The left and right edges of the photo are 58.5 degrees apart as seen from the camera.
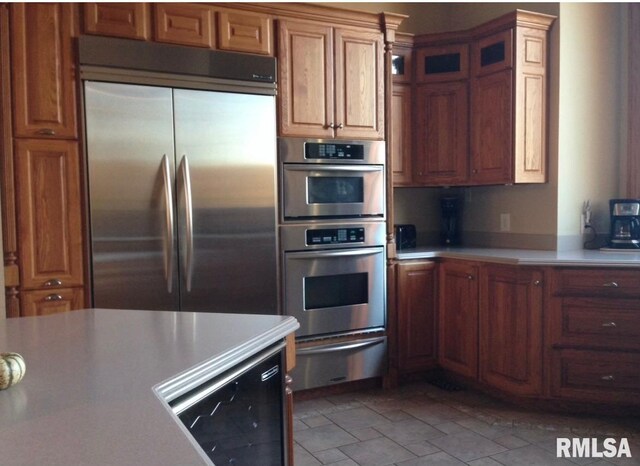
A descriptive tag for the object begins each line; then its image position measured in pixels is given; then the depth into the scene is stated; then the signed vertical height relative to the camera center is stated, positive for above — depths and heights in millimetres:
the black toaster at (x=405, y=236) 3974 -236
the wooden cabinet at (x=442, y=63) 3812 +943
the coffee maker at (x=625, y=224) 3469 -145
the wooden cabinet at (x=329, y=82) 3285 +725
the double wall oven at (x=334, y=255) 3320 -310
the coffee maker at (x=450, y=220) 4207 -132
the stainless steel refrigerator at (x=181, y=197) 2824 +39
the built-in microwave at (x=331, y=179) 3299 +148
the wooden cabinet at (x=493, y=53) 3525 +947
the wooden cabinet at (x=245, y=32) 3092 +951
